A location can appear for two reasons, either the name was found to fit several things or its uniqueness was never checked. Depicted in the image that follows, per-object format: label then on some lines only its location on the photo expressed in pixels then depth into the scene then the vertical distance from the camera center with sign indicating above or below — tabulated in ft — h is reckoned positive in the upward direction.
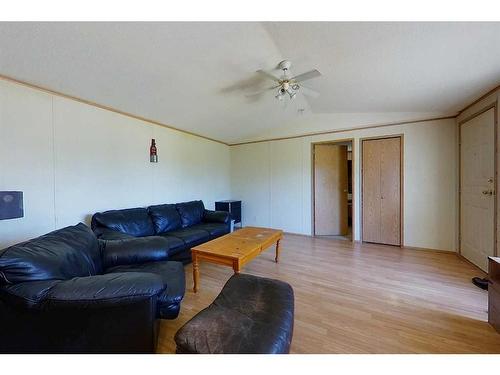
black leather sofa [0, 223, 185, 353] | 3.51 -2.08
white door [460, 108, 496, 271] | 8.23 -0.21
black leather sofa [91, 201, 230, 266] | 6.43 -1.81
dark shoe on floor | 7.30 -3.49
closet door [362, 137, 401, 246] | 12.24 -0.33
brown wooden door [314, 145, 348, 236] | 14.78 -0.42
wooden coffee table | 6.72 -2.17
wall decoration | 11.27 +1.78
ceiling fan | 7.02 +3.73
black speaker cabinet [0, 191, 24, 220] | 5.04 -0.42
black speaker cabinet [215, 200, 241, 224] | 15.80 -1.64
